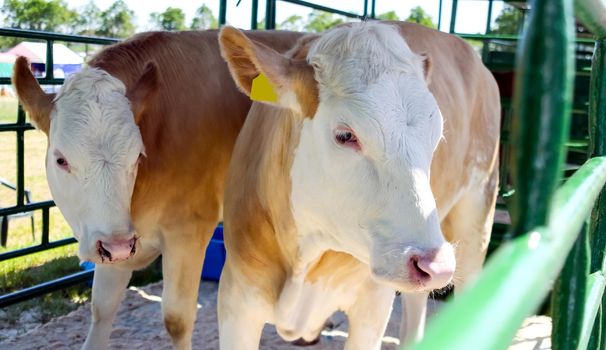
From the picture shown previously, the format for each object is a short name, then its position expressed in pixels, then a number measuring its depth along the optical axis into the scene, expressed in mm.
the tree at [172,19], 20941
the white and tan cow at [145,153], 2777
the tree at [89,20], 20888
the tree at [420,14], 23156
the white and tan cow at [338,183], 1912
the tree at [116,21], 20281
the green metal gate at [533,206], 486
